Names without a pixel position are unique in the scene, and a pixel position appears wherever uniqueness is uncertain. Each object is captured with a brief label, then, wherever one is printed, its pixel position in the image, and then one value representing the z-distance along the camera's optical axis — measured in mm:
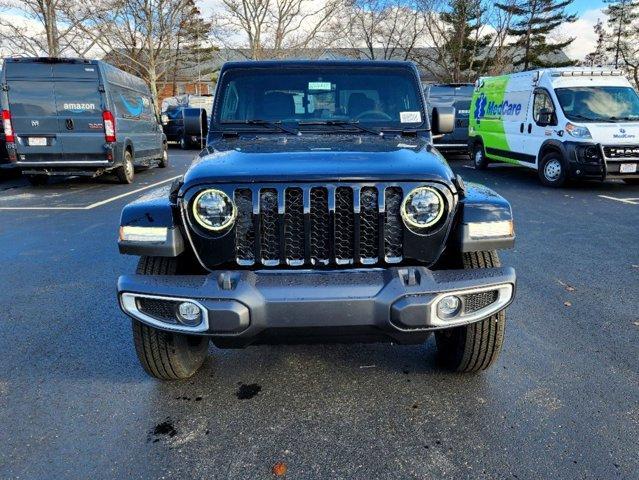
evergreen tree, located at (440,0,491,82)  33906
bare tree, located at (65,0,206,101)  31078
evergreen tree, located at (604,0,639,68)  38812
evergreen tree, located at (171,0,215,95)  38250
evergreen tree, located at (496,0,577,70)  38562
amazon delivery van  9719
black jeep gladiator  2242
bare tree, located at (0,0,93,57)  24344
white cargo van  9281
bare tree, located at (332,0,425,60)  33906
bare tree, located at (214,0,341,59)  35500
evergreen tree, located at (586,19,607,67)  41094
